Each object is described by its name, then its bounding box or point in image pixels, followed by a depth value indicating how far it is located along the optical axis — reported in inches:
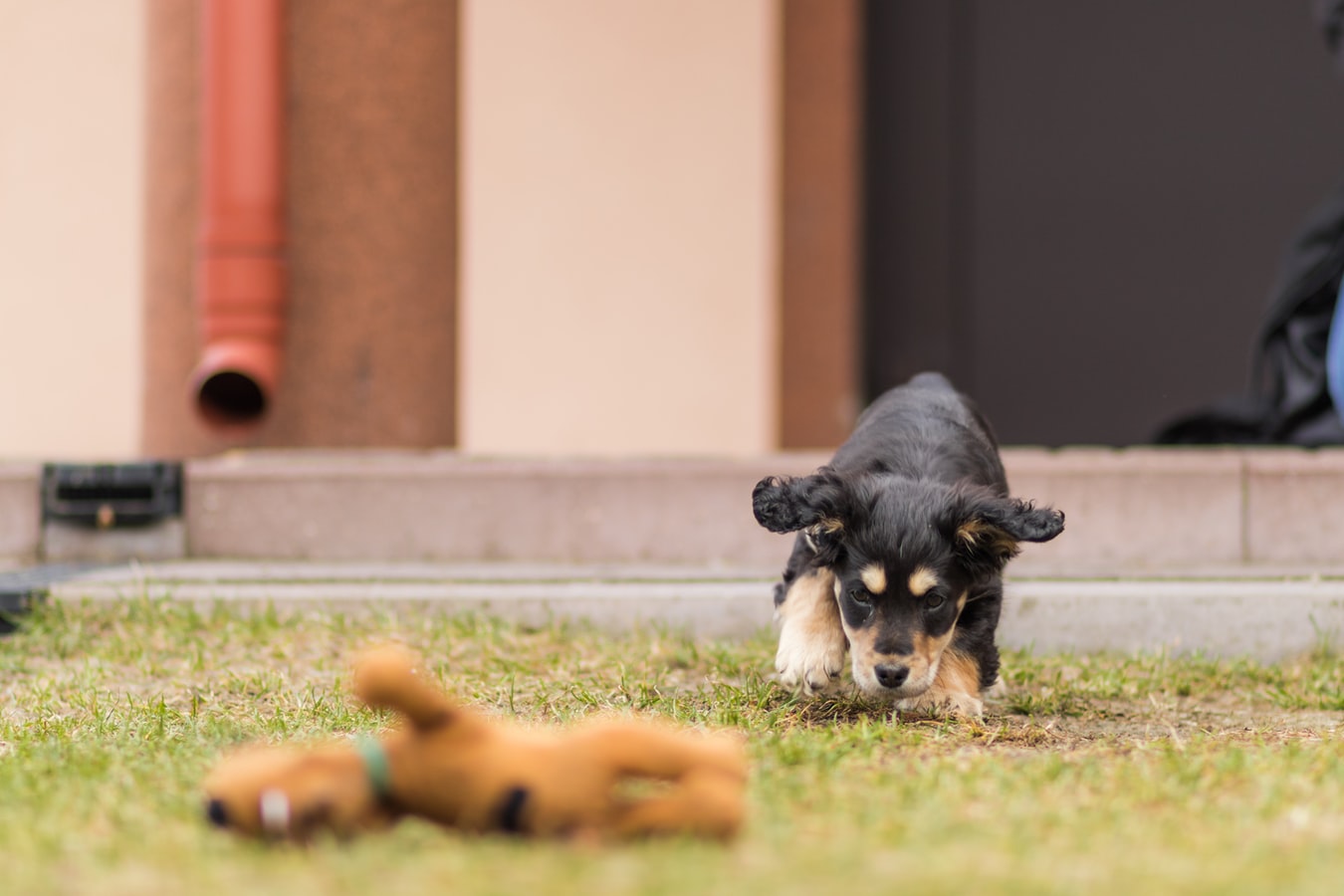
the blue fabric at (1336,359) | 412.5
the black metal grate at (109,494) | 415.8
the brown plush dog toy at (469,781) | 156.0
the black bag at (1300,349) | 432.8
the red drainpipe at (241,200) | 450.6
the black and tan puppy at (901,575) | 253.9
